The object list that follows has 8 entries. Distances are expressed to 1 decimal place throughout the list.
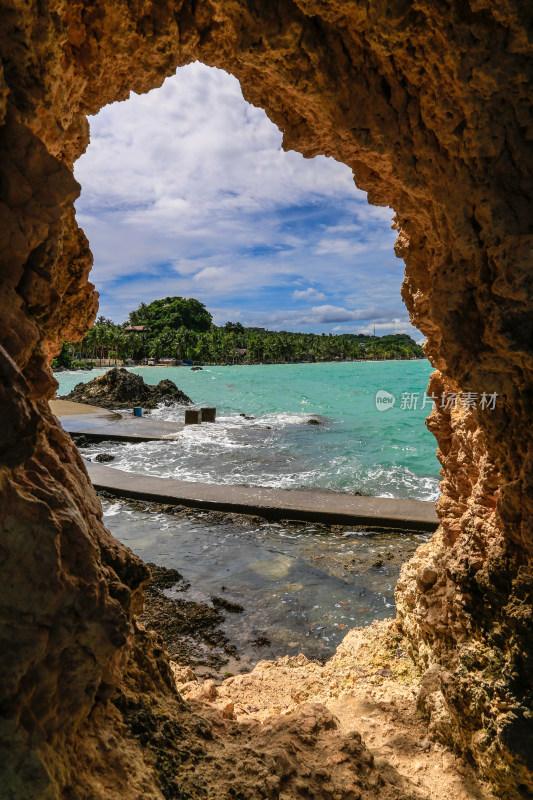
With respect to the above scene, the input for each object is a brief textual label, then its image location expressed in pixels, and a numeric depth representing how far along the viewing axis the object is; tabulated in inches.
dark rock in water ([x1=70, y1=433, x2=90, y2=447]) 651.5
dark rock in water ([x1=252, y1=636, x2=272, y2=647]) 210.8
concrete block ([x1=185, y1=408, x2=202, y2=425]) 845.8
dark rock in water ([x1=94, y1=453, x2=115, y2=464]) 558.0
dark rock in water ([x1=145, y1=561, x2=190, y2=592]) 258.9
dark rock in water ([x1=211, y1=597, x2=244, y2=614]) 238.9
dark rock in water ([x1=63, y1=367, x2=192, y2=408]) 1100.5
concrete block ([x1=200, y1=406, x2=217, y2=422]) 890.7
